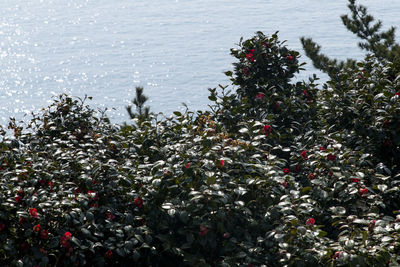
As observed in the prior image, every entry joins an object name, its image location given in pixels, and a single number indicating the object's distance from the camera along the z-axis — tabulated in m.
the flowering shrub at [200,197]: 6.22
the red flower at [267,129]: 8.64
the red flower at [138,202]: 6.79
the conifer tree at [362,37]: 25.03
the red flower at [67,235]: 6.09
